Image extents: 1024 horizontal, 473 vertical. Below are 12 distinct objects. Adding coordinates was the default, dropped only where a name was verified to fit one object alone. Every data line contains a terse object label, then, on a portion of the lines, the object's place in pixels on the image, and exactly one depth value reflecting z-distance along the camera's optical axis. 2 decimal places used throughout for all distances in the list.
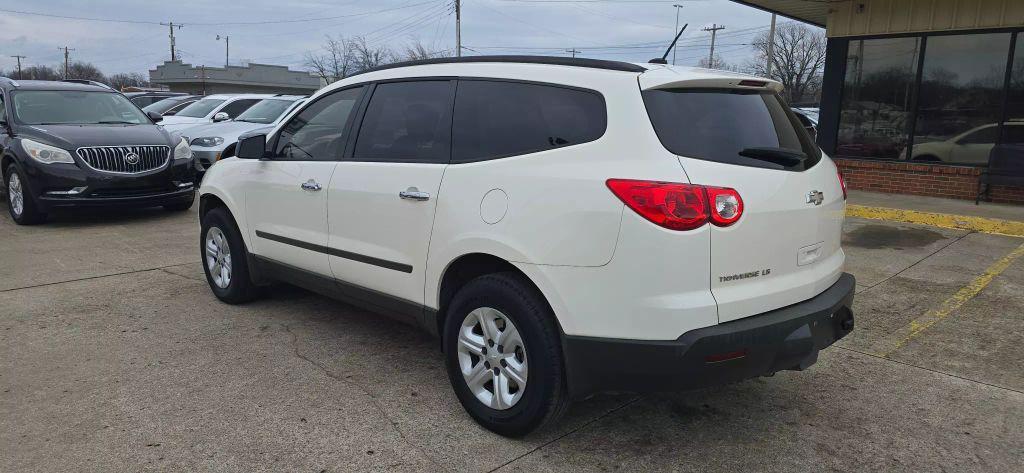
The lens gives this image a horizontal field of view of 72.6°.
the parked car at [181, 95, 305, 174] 11.24
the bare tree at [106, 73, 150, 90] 93.86
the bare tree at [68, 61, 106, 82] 93.00
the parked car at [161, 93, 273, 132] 13.01
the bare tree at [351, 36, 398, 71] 63.50
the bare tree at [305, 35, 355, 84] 66.06
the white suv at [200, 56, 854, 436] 2.70
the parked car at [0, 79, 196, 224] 8.05
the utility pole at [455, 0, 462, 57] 41.94
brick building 9.59
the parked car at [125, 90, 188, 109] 23.15
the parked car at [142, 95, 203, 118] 17.29
